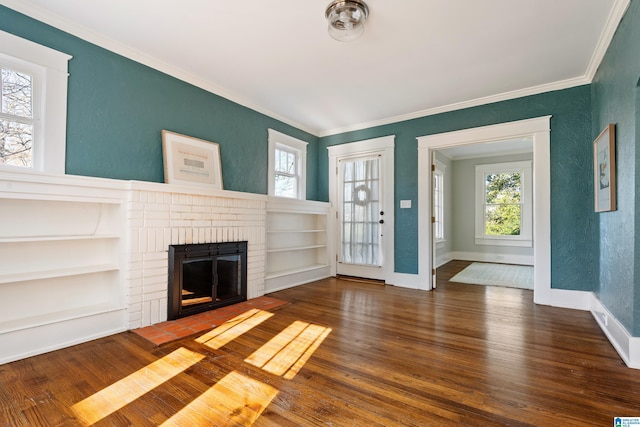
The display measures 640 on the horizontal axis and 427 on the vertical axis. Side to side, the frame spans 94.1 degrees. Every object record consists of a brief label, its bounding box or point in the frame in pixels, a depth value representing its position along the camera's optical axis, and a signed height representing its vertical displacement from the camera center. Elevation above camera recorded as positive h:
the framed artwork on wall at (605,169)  2.55 +0.47
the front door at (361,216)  5.00 +0.04
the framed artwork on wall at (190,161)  3.23 +0.64
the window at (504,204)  7.11 +0.38
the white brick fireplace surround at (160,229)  2.70 -0.13
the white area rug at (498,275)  4.92 -1.05
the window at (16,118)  2.32 +0.77
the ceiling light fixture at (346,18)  2.24 +1.56
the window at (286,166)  4.69 +0.88
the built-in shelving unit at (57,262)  2.18 -0.39
